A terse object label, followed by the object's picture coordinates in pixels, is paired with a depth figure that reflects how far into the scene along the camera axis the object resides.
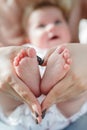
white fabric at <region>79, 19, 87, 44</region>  1.12
